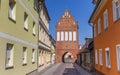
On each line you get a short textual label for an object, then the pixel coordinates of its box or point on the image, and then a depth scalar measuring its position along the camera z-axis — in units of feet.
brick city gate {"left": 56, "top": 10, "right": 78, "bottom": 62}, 76.24
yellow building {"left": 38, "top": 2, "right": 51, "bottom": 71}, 34.31
